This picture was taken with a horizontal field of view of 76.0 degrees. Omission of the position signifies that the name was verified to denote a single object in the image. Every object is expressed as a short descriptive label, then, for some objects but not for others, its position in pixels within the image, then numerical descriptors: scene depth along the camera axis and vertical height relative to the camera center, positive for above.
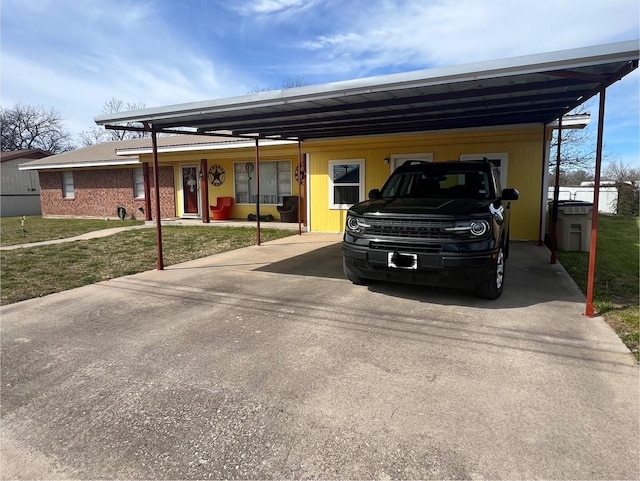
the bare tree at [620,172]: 31.58 +1.50
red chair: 15.47 -0.60
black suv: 4.64 -0.56
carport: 4.02 +1.29
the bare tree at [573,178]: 28.95 +1.08
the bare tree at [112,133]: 46.44 +7.36
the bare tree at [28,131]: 45.78 +7.08
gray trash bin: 8.76 -0.78
